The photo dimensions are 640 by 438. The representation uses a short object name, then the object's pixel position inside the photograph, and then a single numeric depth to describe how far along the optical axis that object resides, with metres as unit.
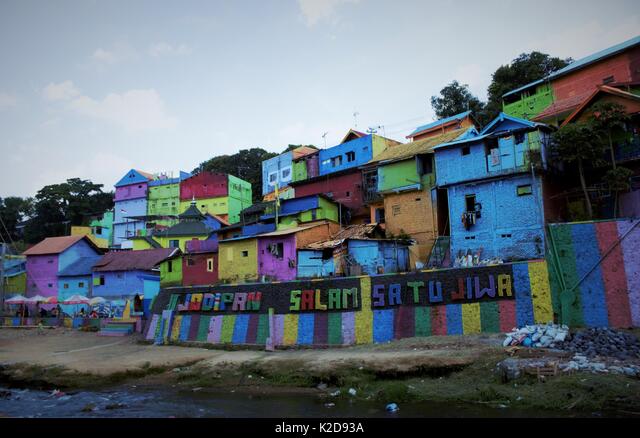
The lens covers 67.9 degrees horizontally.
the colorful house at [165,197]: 72.00
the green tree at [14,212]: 85.31
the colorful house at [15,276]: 55.41
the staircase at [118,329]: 39.34
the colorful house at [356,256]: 31.91
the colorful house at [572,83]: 36.59
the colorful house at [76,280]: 53.75
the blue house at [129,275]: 50.00
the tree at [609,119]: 26.22
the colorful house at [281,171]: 59.59
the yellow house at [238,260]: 37.19
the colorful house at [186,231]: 59.94
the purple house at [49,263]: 55.09
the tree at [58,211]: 78.25
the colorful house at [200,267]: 40.06
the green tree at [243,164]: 82.00
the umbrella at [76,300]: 44.38
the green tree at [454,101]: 55.47
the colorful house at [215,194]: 68.94
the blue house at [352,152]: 47.19
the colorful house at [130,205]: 71.31
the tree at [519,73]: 49.66
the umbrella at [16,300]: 47.44
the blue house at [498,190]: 27.25
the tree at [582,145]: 26.23
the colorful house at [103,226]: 73.31
